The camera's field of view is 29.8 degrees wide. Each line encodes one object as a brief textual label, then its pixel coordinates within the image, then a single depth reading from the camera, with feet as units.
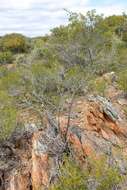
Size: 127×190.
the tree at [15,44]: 77.94
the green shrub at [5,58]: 65.29
